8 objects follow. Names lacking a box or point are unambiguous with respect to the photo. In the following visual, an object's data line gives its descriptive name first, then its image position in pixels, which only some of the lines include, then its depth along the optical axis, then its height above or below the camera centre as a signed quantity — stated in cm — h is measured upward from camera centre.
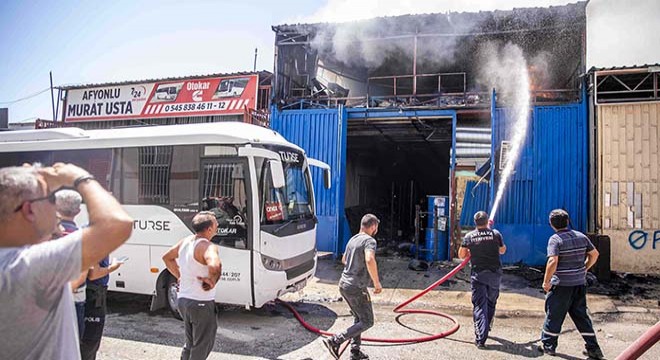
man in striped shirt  529 -114
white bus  640 -18
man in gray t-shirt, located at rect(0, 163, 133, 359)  164 -29
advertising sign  1572 +327
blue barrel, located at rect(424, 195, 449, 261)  1170 -117
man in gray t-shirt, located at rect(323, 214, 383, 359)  508 -129
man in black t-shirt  578 -115
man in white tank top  384 -99
